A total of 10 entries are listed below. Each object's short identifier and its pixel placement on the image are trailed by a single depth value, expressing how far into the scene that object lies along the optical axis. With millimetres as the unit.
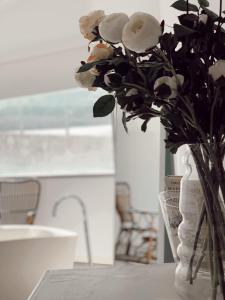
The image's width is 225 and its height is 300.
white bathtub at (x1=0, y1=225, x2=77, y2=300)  2798
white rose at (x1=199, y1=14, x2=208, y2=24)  948
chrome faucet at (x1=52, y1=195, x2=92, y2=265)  4815
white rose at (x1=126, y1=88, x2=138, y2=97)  958
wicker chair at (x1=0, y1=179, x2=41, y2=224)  4273
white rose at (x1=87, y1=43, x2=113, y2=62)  961
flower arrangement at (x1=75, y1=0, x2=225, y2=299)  918
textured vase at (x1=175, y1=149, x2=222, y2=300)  1022
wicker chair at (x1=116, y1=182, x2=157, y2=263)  3262
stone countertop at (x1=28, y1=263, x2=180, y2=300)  1136
